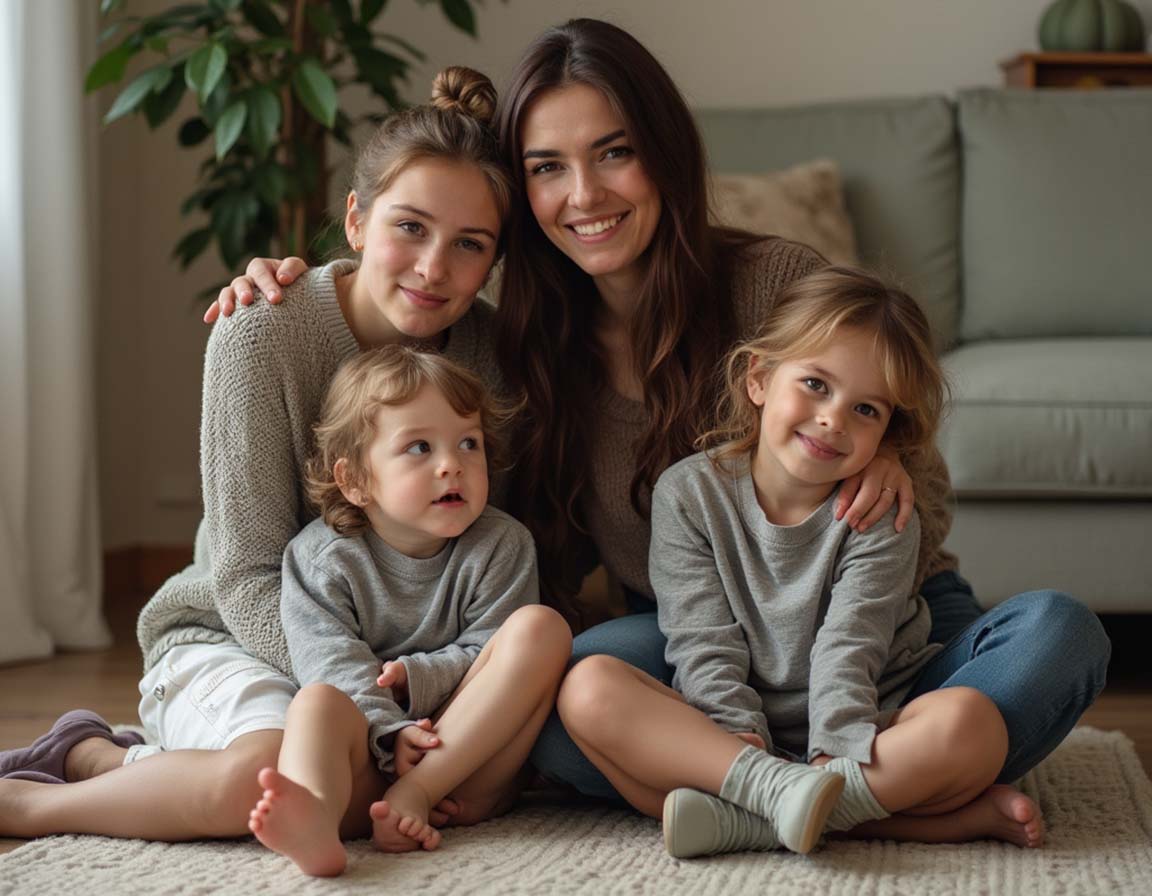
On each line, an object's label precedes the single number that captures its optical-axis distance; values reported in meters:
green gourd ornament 3.25
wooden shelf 3.27
